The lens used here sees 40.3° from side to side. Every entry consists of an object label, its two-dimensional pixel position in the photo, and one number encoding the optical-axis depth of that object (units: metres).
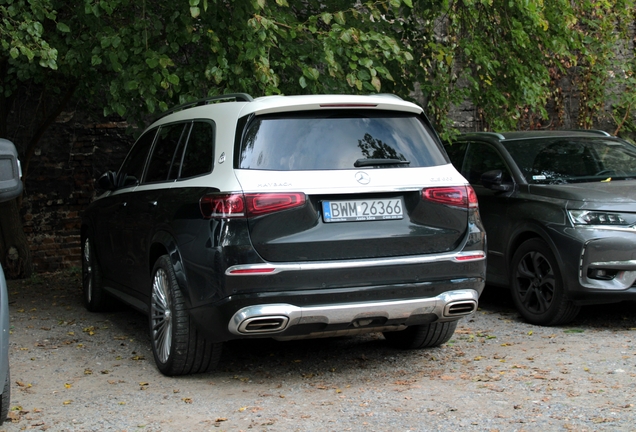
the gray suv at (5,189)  4.18
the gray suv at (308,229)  5.16
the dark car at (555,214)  6.99
